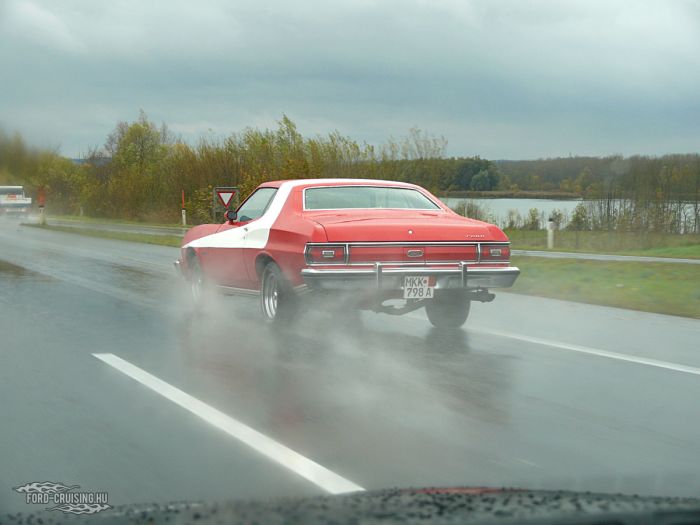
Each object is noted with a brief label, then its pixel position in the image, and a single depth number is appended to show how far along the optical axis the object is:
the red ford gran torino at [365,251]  9.11
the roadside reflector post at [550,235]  27.52
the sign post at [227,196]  26.99
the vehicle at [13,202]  56.28
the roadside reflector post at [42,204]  45.26
